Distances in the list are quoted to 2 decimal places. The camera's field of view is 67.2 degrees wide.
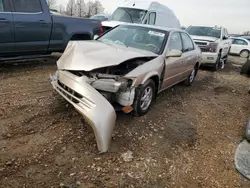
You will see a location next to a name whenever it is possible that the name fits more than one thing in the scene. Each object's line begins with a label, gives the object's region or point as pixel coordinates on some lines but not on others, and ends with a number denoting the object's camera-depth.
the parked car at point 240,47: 13.66
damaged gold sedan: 2.46
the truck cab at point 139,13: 8.19
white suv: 7.27
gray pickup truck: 4.44
